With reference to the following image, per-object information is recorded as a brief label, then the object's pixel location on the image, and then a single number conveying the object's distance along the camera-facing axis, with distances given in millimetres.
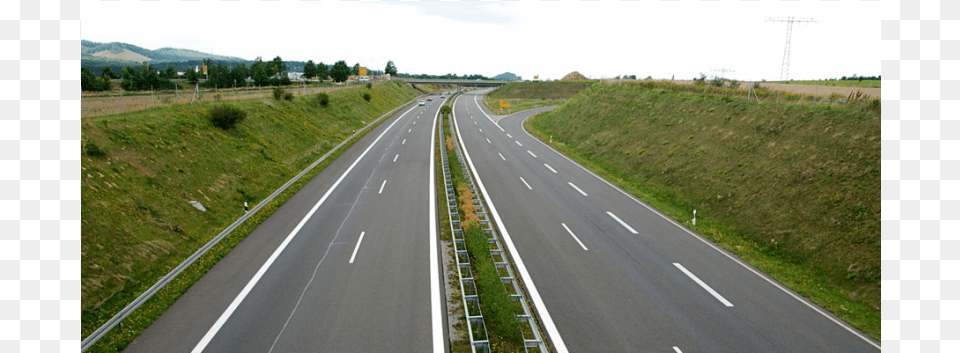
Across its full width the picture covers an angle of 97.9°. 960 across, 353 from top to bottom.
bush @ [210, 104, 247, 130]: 26000
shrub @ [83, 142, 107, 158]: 16277
